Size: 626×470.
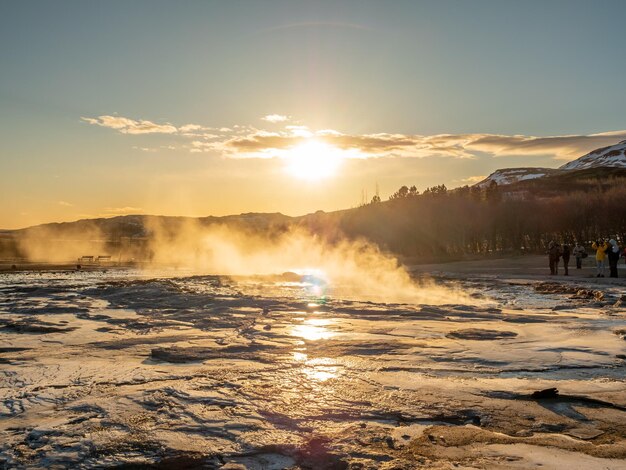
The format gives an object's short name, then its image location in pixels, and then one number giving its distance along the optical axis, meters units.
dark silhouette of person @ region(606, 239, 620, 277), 25.37
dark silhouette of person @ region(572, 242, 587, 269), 32.41
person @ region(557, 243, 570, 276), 29.47
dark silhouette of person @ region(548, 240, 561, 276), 29.97
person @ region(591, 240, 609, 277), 26.32
